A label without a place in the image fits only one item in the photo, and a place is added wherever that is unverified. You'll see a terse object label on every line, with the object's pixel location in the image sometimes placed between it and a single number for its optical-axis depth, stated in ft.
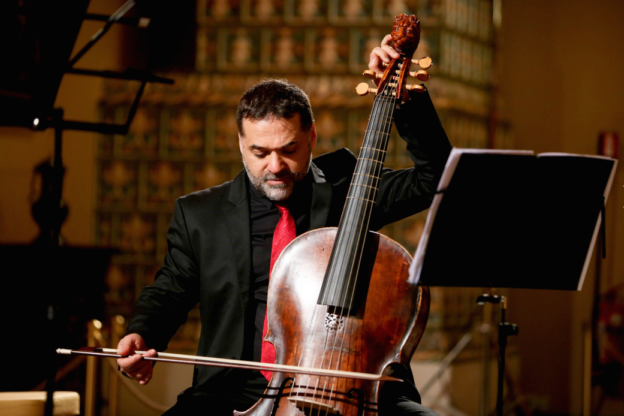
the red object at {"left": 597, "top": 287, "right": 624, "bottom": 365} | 29.89
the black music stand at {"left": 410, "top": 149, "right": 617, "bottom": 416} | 10.50
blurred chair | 14.93
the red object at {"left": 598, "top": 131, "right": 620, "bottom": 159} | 30.89
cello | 10.84
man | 13.17
